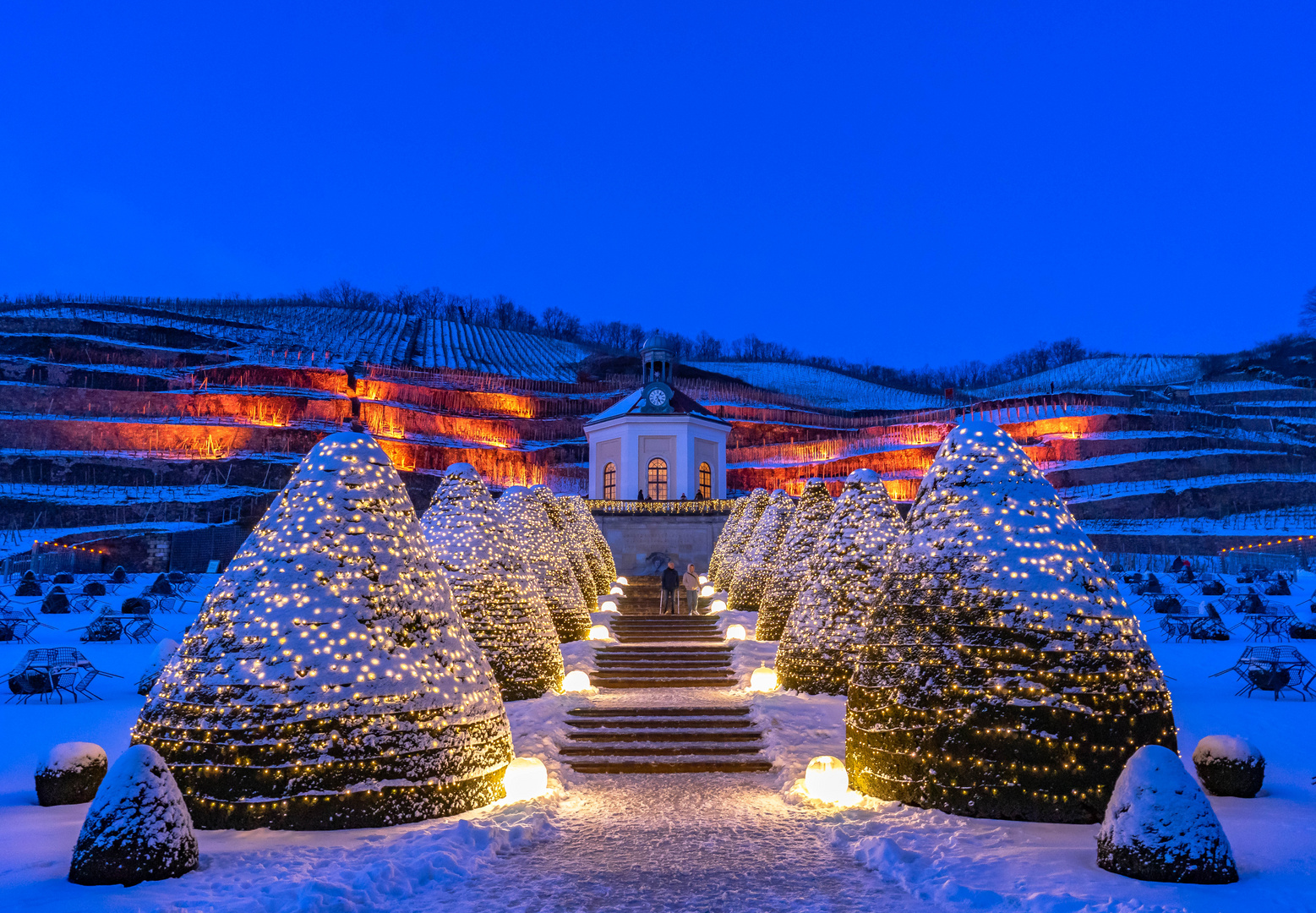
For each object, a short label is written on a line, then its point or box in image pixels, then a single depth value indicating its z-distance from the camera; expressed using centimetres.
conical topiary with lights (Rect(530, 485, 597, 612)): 1988
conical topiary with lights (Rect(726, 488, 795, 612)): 1953
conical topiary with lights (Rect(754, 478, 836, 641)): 1567
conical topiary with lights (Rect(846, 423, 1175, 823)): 686
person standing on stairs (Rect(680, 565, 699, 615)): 2184
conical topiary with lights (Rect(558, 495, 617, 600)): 2352
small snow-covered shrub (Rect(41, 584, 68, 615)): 2269
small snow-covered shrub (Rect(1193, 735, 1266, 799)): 798
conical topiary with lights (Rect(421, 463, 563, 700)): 1202
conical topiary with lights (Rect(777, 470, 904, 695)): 1185
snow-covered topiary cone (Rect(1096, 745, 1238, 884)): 550
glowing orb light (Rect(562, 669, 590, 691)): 1343
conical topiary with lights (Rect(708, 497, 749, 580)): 2556
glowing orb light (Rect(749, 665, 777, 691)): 1291
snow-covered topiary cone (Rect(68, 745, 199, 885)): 555
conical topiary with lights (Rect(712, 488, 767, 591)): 2322
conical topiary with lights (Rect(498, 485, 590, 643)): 1641
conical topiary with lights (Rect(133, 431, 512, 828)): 676
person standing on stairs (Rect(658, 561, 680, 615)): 2180
